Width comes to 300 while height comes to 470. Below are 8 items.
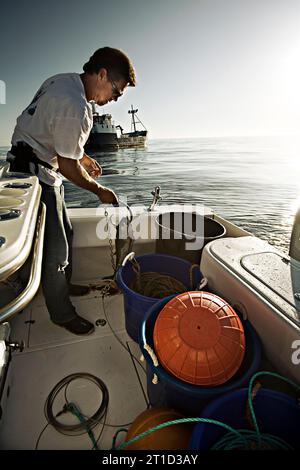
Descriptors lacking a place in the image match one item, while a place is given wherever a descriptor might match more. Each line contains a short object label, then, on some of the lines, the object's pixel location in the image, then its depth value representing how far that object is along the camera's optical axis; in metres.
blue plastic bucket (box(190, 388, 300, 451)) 0.87
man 1.38
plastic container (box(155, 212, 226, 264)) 1.91
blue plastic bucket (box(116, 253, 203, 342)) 1.47
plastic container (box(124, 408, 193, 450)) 0.92
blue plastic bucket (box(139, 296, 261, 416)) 0.95
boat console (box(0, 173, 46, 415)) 0.78
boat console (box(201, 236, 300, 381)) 1.01
